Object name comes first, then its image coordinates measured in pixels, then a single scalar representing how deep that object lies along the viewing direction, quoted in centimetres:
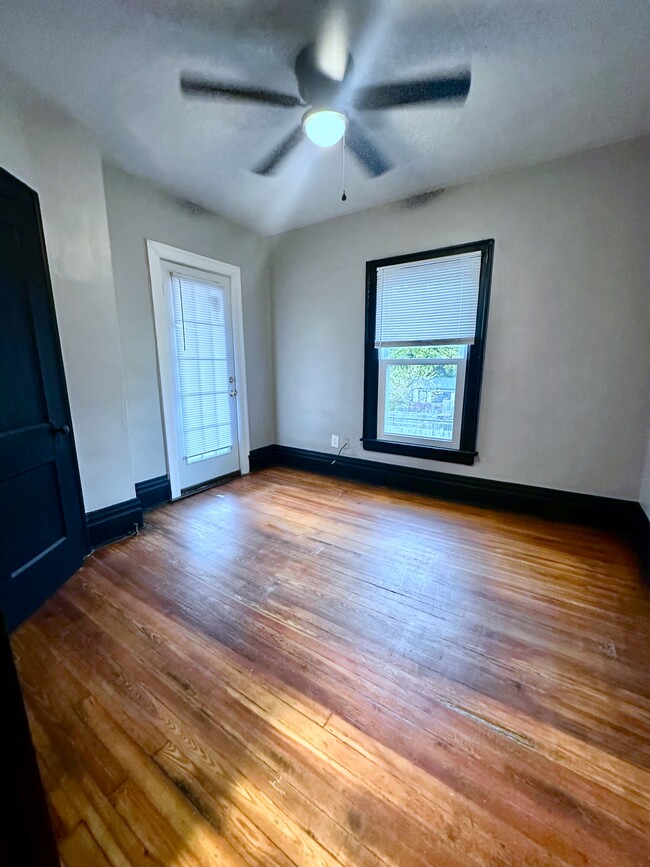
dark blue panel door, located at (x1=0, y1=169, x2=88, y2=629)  166
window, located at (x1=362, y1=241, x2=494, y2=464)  290
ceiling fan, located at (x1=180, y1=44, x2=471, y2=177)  172
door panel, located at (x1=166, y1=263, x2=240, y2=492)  309
